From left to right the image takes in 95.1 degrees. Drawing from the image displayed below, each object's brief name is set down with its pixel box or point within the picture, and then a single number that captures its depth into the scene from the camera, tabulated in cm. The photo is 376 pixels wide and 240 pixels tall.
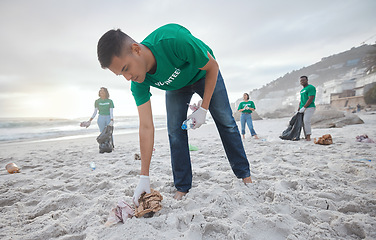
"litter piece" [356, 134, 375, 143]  347
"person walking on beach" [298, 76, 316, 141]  439
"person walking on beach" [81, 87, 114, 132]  479
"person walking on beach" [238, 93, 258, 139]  557
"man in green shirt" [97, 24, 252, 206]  117
